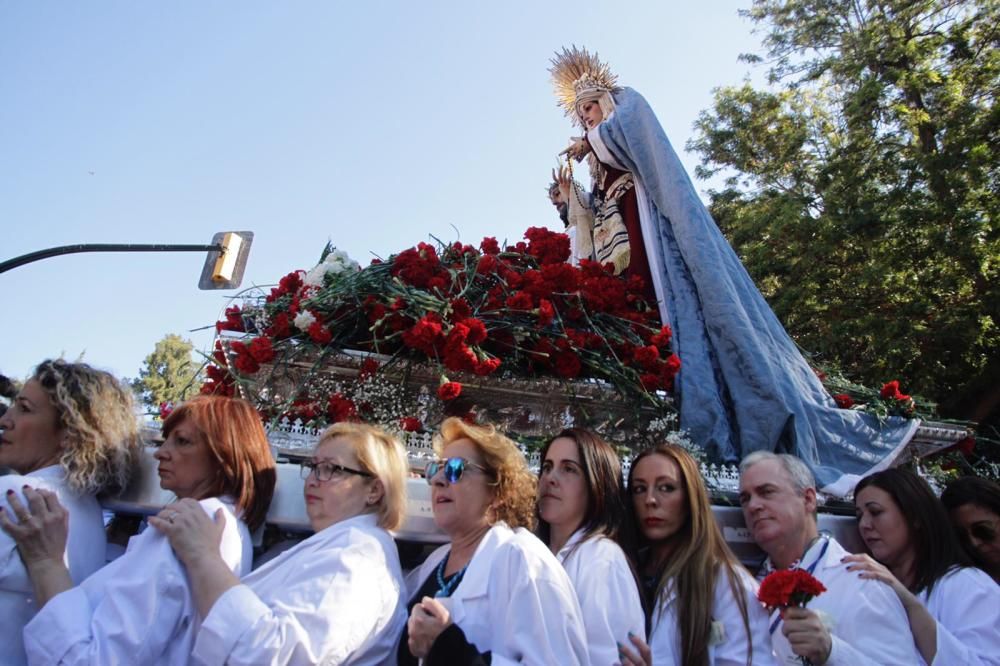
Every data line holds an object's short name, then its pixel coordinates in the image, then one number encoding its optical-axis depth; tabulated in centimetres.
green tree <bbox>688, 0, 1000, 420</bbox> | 1222
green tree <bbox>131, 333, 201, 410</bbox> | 3297
